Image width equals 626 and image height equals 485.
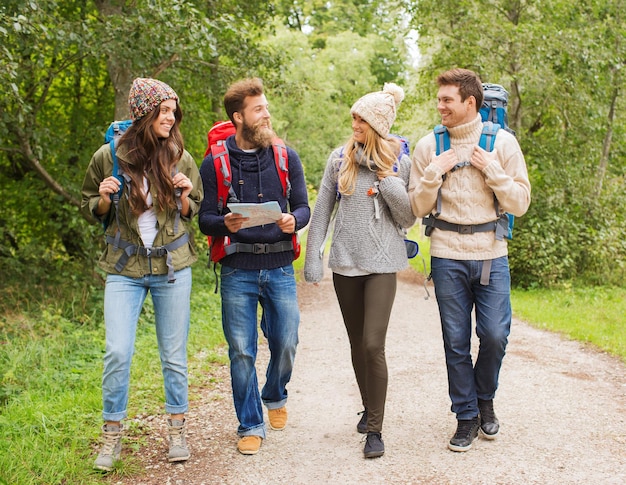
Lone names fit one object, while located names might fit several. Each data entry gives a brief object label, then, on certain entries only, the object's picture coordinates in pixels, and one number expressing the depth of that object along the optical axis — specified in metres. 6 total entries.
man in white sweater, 4.20
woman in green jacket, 3.97
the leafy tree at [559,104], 11.45
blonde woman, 4.23
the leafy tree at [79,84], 7.64
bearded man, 4.28
